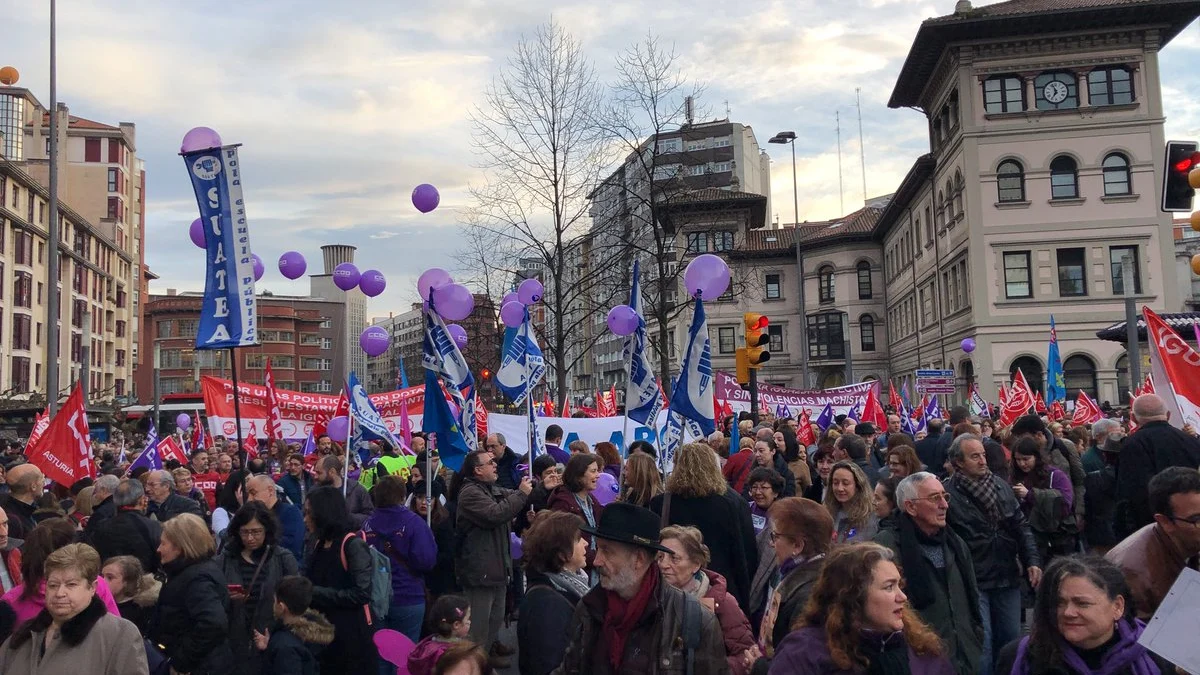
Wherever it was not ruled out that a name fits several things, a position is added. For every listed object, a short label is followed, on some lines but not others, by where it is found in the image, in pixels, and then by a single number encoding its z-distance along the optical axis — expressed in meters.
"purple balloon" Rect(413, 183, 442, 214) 15.11
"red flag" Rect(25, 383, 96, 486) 11.45
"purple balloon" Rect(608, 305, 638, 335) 14.90
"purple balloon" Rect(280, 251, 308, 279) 15.23
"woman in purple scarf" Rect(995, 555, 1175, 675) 3.58
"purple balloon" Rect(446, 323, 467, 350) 19.20
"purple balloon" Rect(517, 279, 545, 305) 16.83
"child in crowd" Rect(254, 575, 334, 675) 5.57
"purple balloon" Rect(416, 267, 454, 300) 10.89
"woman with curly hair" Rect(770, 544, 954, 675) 3.62
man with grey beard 4.00
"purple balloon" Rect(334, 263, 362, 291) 15.37
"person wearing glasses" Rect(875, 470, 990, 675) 5.38
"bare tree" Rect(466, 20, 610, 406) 22.86
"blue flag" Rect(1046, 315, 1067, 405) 23.71
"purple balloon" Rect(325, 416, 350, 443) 16.08
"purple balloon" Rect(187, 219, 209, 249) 11.93
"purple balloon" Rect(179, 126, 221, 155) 7.64
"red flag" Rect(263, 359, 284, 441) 15.41
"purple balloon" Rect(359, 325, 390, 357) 16.80
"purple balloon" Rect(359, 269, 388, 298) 14.93
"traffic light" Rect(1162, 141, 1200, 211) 9.60
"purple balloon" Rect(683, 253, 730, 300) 10.16
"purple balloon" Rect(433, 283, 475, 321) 11.30
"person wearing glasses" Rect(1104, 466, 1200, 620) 4.55
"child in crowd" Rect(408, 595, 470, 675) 4.71
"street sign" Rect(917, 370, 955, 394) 26.25
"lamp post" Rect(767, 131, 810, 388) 35.59
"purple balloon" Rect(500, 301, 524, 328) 14.05
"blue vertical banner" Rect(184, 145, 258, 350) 7.59
